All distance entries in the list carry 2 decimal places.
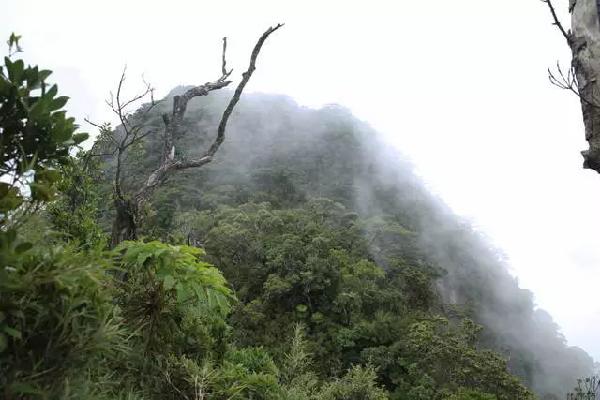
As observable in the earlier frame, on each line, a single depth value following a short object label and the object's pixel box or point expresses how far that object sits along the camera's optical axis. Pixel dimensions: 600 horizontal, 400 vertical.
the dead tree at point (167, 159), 3.71
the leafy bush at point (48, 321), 1.40
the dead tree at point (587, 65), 2.54
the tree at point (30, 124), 1.70
